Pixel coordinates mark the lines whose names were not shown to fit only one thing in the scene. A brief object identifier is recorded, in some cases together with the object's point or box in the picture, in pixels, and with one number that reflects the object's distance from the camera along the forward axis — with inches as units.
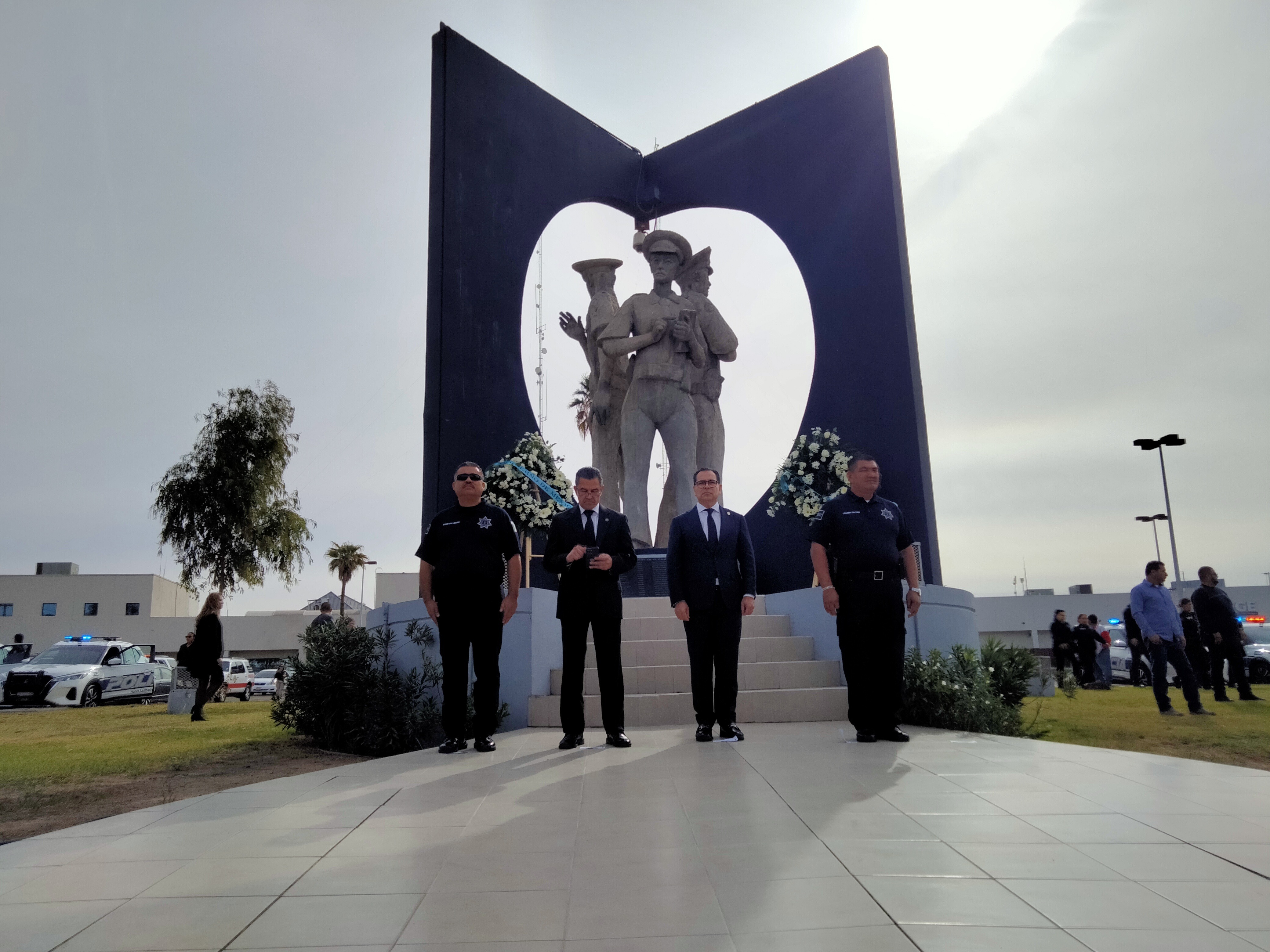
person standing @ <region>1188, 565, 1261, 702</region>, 348.5
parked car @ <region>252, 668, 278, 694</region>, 1111.6
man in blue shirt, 288.0
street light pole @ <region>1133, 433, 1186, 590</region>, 904.9
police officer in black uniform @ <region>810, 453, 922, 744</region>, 205.6
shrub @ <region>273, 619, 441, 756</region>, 240.5
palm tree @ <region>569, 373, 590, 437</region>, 957.2
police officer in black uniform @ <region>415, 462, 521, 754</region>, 203.9
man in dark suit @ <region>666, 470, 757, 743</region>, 214.4
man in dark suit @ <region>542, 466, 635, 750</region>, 205.9
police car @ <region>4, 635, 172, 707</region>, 564.7
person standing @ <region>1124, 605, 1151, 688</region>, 426.3
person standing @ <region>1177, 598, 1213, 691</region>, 367.2
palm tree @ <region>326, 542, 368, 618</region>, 1776.6
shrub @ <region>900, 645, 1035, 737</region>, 224.5
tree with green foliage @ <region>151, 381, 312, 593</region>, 790.5
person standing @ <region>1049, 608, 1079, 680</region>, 528.4
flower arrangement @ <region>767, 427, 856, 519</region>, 374.6
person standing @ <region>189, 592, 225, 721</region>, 394.0
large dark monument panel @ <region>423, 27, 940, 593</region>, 390.9
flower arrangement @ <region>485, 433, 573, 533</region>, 385.7
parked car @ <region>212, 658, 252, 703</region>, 918.4
